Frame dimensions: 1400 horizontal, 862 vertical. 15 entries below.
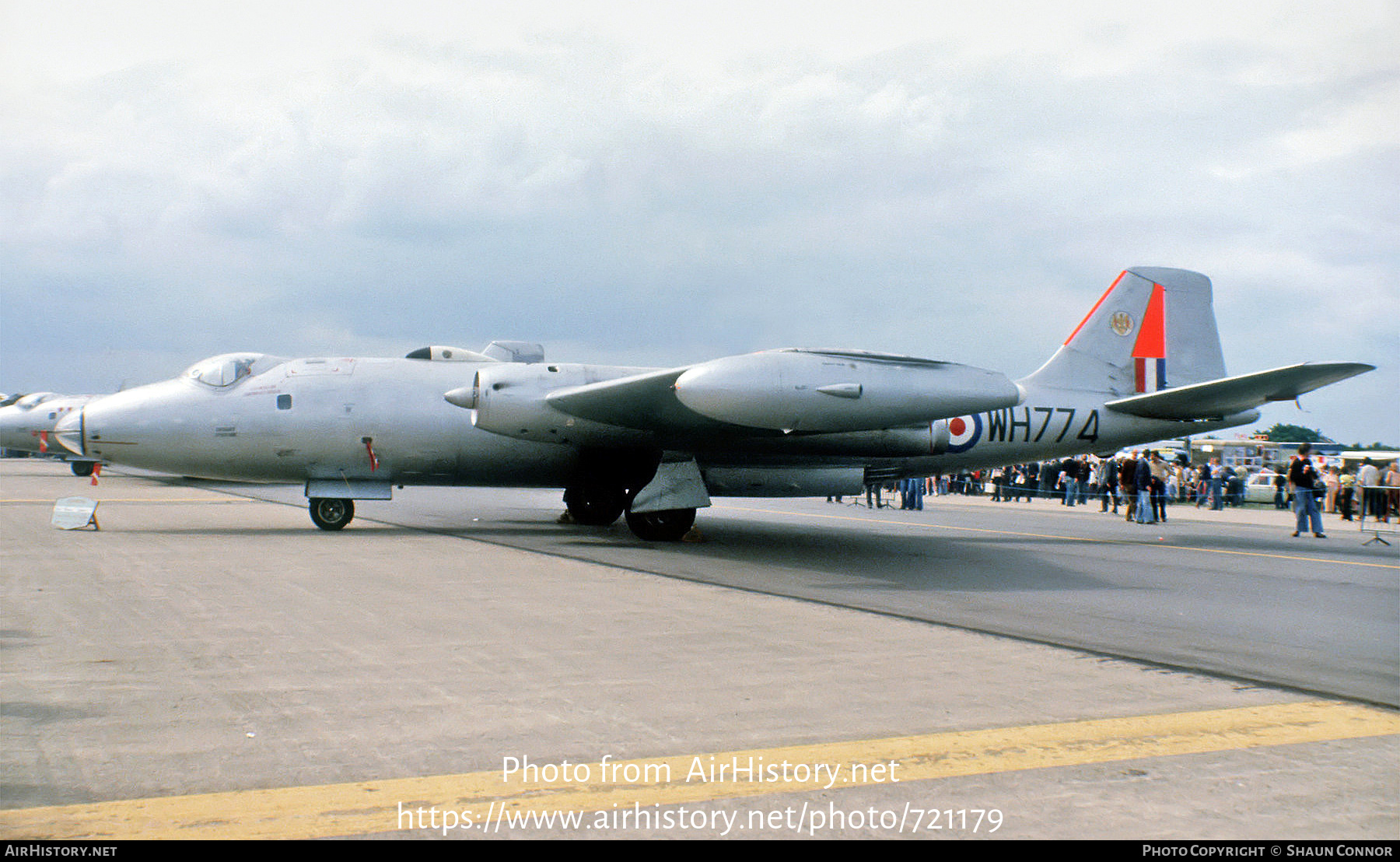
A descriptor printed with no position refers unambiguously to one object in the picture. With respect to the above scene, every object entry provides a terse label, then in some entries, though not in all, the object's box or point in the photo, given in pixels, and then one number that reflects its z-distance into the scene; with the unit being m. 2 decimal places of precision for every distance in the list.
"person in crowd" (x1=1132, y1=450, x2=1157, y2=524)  25.23
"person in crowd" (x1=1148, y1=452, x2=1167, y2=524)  25.11
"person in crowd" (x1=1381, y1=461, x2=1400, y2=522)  25.39
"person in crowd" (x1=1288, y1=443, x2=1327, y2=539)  20.80
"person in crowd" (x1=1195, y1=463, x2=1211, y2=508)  36.84
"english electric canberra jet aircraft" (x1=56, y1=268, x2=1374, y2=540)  12.81
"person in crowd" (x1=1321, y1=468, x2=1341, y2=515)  31.23
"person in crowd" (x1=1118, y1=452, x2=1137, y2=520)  25.88
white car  41.12
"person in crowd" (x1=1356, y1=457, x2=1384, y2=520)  25.52
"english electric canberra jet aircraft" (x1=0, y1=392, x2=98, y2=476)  32.97
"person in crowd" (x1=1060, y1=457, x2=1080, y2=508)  34.66
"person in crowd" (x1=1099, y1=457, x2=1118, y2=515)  30.86
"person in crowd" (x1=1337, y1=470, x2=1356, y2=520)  28.81
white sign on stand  15.27
